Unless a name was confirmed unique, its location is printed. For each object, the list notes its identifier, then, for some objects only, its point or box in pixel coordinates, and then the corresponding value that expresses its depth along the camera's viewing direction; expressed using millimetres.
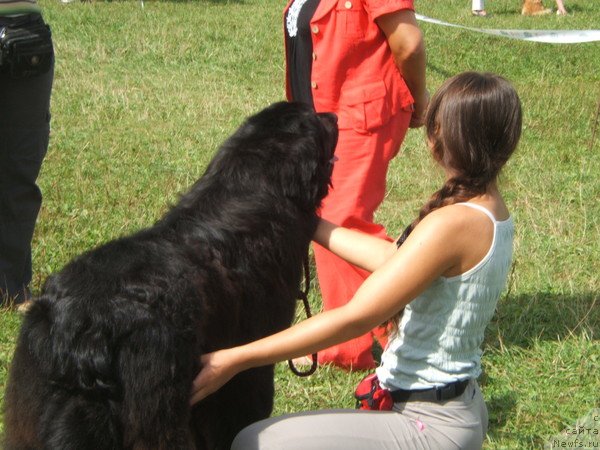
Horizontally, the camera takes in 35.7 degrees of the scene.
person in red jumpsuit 4055
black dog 2361
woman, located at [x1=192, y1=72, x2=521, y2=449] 2611
